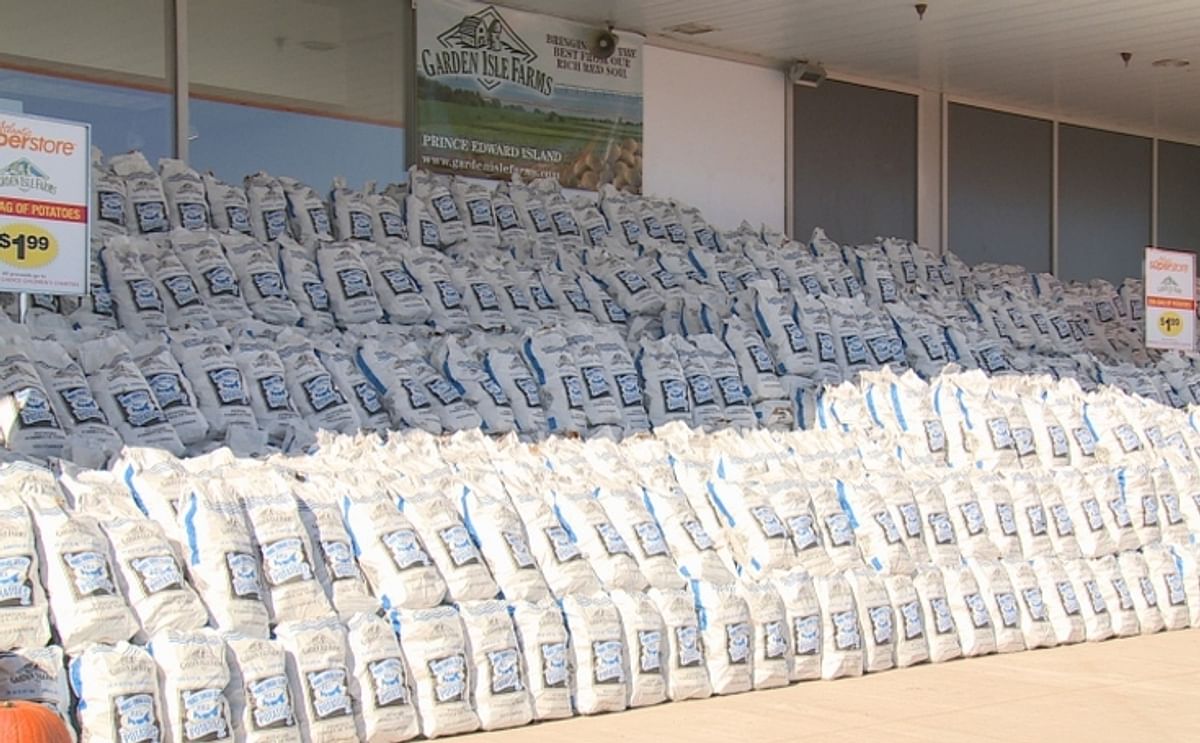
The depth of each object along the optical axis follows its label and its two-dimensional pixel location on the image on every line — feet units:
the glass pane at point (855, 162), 46.91
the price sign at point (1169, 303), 38.75
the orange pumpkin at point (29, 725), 13.19
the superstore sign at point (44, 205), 21.76
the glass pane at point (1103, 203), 56.08
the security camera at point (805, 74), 45.39
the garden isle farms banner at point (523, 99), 37.91
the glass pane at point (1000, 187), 51.98
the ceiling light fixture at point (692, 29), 40.91
